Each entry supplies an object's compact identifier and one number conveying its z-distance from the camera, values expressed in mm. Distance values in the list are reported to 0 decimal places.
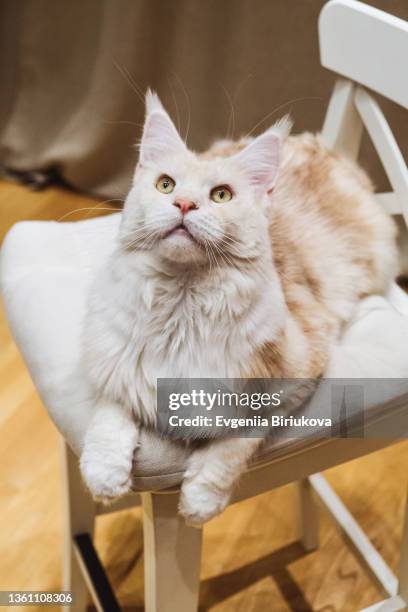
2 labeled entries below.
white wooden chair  812
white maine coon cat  696
